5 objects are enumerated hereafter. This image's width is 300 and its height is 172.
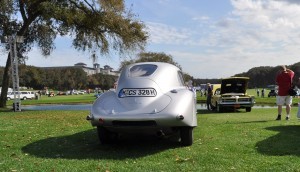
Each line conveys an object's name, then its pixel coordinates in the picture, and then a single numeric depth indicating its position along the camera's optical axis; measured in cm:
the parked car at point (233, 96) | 2091
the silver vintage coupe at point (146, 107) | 691
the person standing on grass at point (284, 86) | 1277
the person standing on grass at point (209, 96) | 2441
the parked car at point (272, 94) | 6666
